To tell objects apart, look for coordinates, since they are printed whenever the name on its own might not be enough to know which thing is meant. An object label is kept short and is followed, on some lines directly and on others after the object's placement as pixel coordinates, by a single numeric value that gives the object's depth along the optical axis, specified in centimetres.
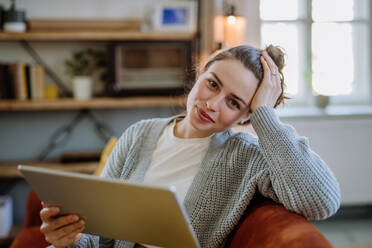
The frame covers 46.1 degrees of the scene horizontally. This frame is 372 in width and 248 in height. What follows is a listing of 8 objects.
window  343
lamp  262
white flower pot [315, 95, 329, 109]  329
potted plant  279
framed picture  284
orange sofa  90
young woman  106
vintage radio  279
